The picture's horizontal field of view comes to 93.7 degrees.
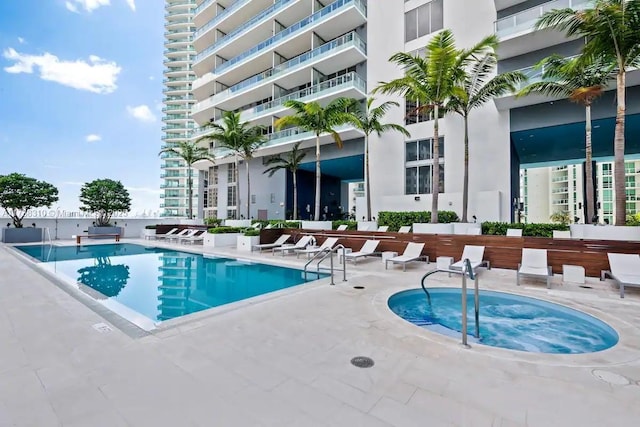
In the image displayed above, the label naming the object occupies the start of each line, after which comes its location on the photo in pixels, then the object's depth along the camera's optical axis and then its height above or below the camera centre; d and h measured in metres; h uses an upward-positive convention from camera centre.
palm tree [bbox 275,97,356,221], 16.03 +5.34
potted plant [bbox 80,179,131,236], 23.47 +1.07
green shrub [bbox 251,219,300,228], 18.52 -0.61
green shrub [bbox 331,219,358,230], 16.77 -0.60
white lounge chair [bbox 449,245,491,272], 9.08 -1.28
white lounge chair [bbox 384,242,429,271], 9.59 -1.40
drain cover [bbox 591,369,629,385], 3.02 -1.69
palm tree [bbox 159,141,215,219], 26.79 +5.58
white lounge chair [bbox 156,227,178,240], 22.42 -1.44
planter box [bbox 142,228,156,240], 22.38 -1.45
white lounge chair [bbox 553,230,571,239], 10.77 -0.73
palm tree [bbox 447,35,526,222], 12.05 +5.48
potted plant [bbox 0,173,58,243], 19.22 +1.01
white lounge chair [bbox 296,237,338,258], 12.51 -1.43
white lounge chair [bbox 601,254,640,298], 6.55 -1.27
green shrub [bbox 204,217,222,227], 25.66 -0.65
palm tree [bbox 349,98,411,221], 16.17 +4.97
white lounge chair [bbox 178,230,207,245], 19.41 -1.53
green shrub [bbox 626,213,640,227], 9.56 -0.31
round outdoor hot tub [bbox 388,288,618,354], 4.64 -2.00
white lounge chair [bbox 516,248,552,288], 7.32 -1.37
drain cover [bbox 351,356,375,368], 3.35 -1.69
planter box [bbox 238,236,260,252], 14.92 -1.39
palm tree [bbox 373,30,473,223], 11.03 +5.39
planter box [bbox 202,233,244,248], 17.11 -1.48
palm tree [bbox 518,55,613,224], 10.70 +5.04
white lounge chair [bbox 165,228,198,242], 20.66 -1.40
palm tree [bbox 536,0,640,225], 8.34 +5.16
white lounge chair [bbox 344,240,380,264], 10.74 -1.39
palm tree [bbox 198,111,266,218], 21.28 +5.65
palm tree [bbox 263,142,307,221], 22.35 +4.08
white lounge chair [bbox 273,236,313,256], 13.03 -1.42
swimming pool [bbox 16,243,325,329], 6.73 -2.04
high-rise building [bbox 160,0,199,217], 59.62 +24.02
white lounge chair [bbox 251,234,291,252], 14.33 -1.46
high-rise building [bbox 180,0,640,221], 15.17 +8.10
